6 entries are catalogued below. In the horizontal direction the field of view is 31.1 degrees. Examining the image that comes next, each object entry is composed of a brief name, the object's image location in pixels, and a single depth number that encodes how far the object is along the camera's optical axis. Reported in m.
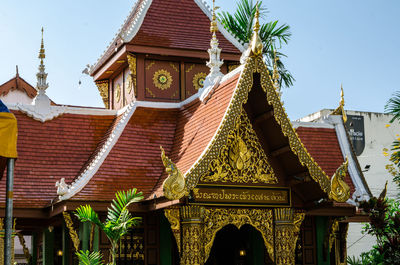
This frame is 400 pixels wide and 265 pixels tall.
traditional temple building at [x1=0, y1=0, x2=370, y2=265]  12.97
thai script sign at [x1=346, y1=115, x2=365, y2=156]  32.78
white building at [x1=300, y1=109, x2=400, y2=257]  33.03
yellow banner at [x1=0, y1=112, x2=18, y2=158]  8.50
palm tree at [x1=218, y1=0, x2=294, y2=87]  27.97
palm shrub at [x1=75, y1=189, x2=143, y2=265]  11.76
